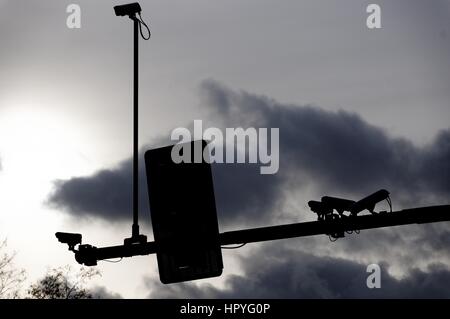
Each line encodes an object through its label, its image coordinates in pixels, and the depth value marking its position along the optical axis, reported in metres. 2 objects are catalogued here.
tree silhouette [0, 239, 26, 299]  35.45
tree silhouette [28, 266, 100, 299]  39.53
